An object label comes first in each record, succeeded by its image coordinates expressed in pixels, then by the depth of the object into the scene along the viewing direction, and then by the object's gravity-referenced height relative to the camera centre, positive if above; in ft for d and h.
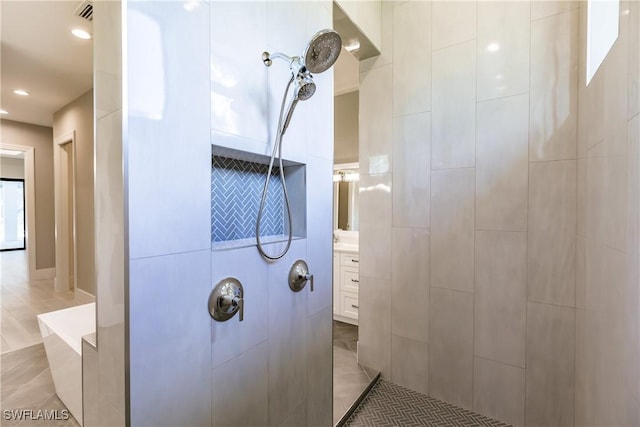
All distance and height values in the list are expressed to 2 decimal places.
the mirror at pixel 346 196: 11.44 +0.46
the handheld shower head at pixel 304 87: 3.74 +1.56
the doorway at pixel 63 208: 14.19 -0.01
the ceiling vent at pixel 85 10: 6.89 +4.81
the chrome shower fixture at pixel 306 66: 3.41 +1.77
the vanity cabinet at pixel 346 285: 9.95 -2.68
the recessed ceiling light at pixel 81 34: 8.02 +4.85
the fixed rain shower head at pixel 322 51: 3.34 +1.88
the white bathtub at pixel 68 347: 4.97 -2.48
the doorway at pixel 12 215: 25.23 -0.64
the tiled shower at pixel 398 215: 2.70 -0.10
